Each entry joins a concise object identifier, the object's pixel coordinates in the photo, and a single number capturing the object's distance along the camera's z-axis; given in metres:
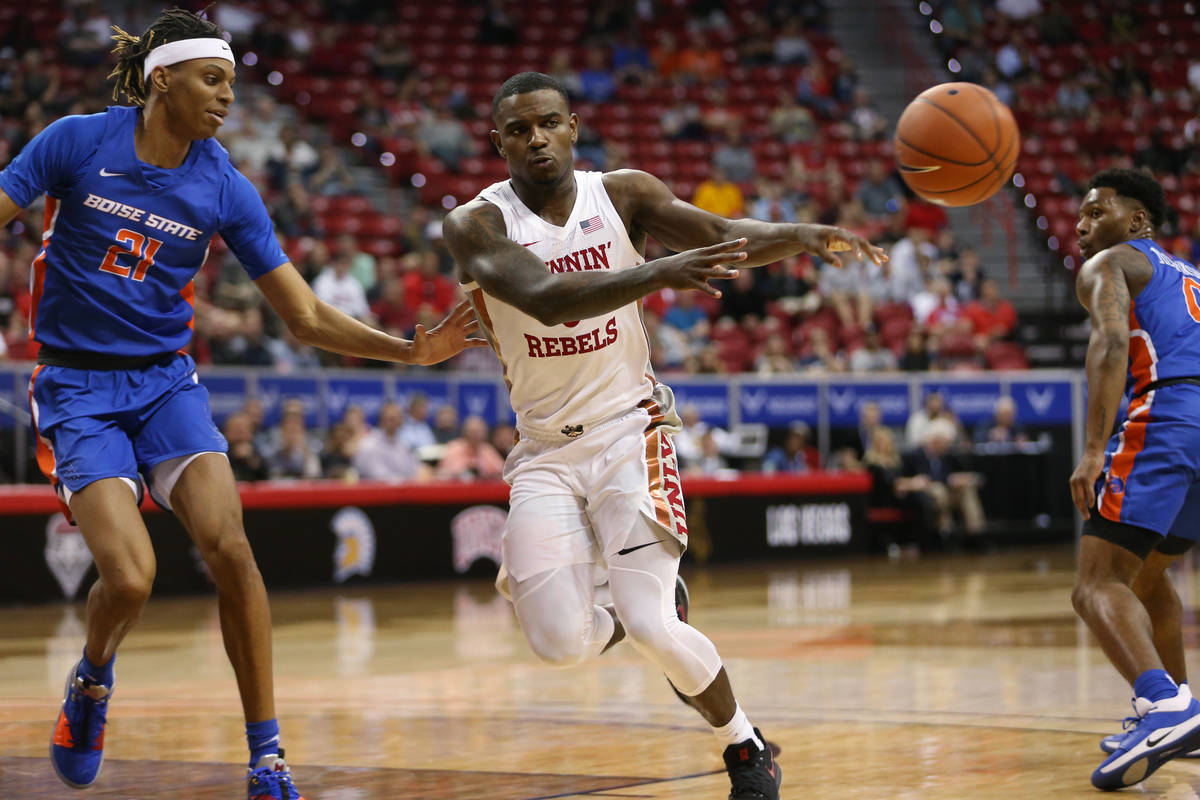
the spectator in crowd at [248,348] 14.62
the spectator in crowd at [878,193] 21.77
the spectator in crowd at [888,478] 17.70
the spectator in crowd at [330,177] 19.22
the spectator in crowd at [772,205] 20.86
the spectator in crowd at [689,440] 16.75
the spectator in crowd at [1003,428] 18.55
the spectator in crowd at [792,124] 23.31
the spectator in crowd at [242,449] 13.59
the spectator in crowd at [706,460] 16.78
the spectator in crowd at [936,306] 19.77
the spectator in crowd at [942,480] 17.72
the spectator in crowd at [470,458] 15.02
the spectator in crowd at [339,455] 14.37
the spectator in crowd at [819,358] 18.45
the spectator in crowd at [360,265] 16.84
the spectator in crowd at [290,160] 18.38
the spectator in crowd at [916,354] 18.66
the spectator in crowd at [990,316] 19.98
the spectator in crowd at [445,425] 15.35
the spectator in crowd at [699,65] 24.12
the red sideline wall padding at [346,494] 12.51
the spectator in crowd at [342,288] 16.08
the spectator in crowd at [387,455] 14.59
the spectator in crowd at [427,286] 17.06
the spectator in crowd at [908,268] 20.19
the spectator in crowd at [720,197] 21.05
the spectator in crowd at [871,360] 18.72
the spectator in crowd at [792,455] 17.51
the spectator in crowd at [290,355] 15.00
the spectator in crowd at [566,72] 22.58
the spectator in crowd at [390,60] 21.77
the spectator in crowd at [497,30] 23.39
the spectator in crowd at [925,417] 18.05
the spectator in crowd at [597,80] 23.03
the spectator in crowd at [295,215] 17.57
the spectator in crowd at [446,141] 20.72
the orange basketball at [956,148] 6.18
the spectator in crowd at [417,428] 15.14
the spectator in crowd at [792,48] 24.89
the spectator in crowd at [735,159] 22.28
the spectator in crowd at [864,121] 23.64
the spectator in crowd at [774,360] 18.05
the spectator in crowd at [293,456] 14.16
